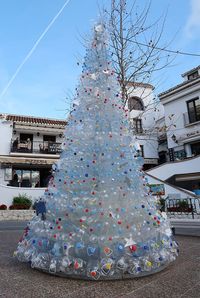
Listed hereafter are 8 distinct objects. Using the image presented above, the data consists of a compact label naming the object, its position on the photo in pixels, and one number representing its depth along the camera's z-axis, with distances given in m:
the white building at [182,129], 16.80
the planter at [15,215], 14.01
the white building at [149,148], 23.80
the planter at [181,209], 11.72
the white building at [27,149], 18.95
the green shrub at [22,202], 15.19
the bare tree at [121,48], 7.46
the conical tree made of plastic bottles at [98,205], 3.11
